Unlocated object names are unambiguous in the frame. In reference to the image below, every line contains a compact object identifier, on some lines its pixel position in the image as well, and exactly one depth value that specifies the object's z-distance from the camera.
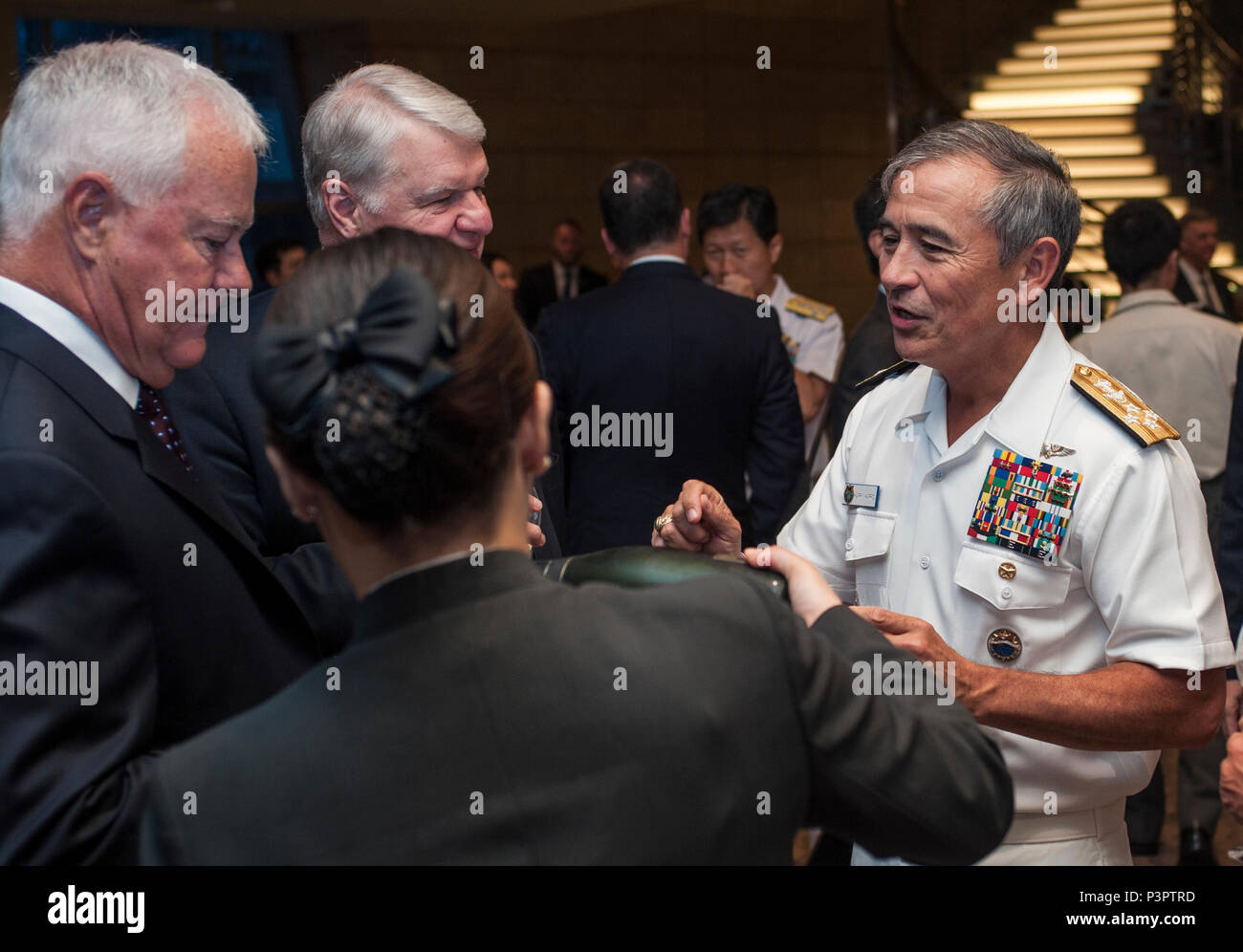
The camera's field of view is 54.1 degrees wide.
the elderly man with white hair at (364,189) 1.77
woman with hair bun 0.90
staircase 8.91
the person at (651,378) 3.52
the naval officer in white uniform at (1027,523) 1.57
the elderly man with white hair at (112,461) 1.05
